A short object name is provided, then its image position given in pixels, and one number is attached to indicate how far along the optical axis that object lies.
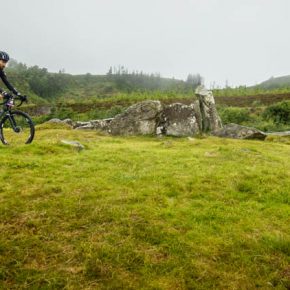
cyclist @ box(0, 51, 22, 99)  14.84
